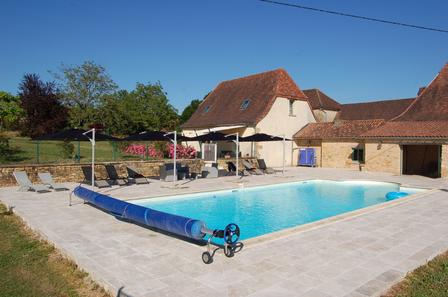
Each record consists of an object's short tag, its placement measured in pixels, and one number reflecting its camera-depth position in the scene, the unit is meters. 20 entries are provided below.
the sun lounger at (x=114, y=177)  18.17
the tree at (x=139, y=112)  53.37
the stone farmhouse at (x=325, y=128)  26.34
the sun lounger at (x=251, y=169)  24.77
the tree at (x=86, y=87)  58.09
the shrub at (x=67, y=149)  22.69
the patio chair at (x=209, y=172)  22.61
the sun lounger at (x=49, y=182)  15.98
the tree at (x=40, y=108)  40.34
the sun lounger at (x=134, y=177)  19.06
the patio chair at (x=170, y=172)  20.45
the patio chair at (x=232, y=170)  24.49
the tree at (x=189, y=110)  75.88
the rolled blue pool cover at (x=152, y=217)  7.72
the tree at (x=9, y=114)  36.00
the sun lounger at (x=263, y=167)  25.77
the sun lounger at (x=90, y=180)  17.05
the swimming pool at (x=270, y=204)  13.11
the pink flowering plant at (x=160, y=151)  28.81
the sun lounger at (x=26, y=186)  15.69
